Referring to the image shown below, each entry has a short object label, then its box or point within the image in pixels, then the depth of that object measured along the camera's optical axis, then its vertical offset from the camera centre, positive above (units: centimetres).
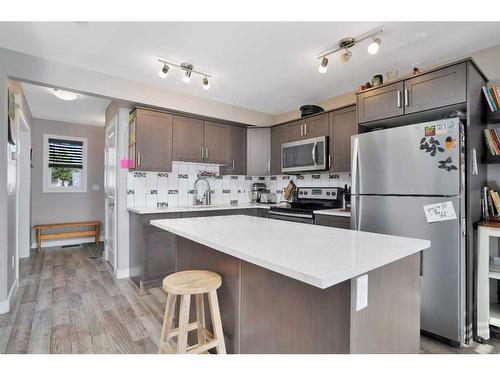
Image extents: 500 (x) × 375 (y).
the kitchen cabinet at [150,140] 325 +59
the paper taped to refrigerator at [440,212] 197 -17
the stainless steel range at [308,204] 330 -21
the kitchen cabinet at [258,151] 430 +59
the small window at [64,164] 507 +47
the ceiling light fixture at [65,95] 331 +116
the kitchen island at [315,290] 101 -46
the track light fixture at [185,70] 259 +121
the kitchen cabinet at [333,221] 279 -35
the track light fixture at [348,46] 212 +121
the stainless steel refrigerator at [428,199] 196 -9
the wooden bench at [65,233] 478 -83
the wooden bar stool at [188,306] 141 -64
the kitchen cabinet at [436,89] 205 +80
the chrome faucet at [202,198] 399 -14
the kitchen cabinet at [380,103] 243 +80
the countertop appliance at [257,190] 457 -3
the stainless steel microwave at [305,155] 347 +45
